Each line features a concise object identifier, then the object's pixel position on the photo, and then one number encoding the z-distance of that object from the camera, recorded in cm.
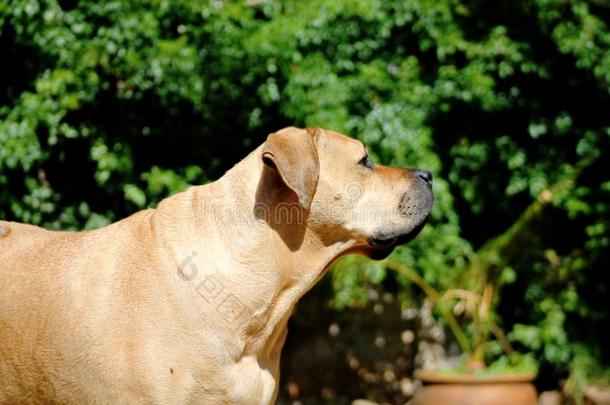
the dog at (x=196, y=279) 311
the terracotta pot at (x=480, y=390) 567
